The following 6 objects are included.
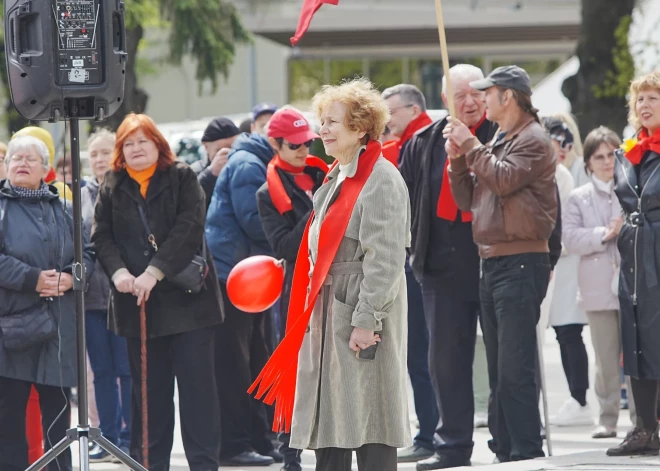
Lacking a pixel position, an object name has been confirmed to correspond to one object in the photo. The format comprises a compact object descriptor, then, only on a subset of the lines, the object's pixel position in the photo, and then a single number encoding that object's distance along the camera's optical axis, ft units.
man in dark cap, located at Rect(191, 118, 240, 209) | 61.82
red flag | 49.01
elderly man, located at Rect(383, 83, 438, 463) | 58.95
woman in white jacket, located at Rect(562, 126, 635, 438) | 60.18
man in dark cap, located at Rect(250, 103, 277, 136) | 64.08
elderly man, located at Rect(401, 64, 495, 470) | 52.75
